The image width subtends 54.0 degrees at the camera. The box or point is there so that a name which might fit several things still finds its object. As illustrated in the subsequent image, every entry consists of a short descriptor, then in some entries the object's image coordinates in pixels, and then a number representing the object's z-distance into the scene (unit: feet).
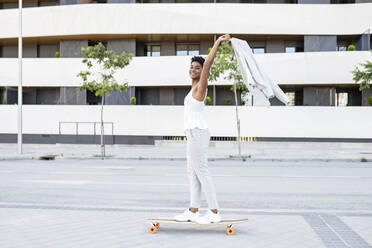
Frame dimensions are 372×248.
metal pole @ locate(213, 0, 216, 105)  82.16
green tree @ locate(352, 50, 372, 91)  59.30
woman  15.60
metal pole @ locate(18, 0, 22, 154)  59.52
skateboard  15.35
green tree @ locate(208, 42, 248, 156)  59.39
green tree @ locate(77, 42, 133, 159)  59.72
